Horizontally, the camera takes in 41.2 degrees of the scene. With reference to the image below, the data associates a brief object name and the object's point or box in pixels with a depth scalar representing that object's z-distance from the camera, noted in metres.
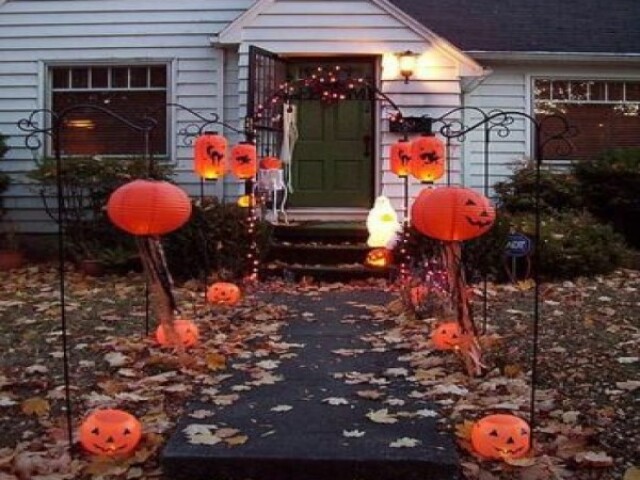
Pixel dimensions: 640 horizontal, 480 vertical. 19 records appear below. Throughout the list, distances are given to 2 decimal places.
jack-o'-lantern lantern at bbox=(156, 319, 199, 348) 5.74
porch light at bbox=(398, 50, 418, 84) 10.45
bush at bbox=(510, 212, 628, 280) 9.15
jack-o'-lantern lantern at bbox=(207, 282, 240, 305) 7.70
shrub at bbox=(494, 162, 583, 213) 11.12
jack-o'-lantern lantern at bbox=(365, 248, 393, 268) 9.30
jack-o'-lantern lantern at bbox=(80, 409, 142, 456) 3.91
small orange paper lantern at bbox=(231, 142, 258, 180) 8.62
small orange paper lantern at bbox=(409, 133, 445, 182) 7.89
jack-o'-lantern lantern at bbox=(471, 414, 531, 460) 3.83
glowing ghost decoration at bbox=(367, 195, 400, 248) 8.99
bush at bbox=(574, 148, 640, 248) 11.23
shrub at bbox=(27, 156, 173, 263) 10.23
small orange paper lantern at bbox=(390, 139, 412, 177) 9.05
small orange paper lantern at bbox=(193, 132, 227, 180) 8.29
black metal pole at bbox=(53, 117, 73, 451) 4.01
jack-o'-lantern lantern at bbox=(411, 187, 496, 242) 4.85
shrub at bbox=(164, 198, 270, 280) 8.97
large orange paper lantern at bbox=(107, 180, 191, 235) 5.01
